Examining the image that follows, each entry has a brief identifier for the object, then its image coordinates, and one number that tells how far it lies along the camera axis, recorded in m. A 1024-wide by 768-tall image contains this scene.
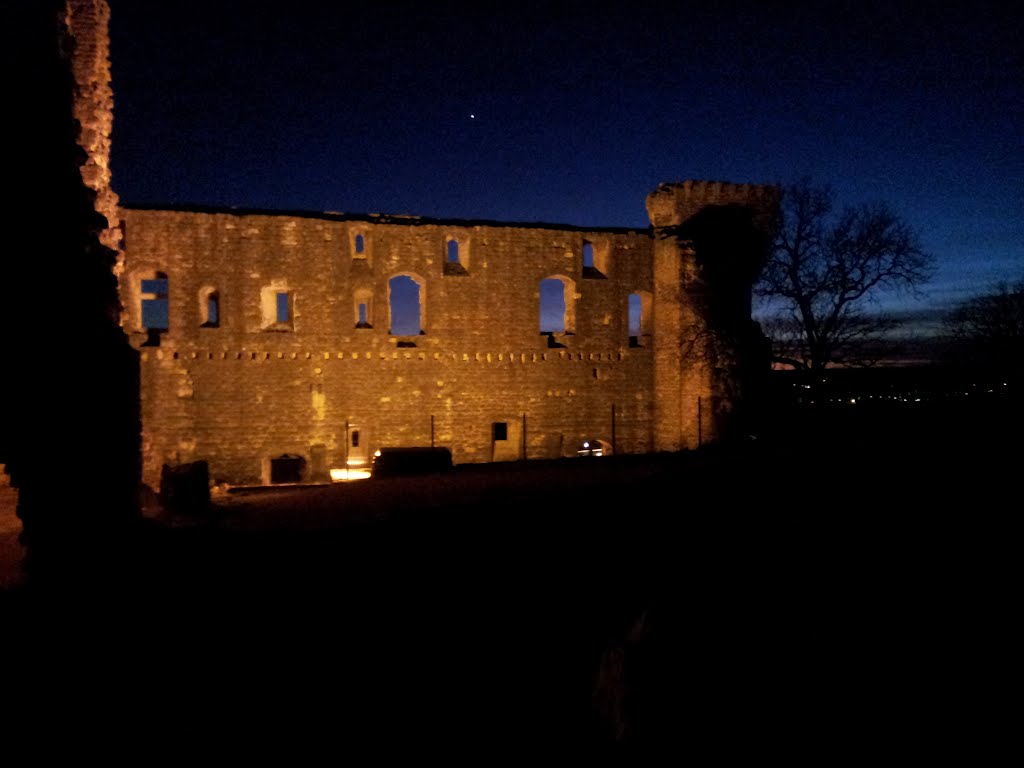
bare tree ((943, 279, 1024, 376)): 26.92
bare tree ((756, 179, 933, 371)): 20.23
